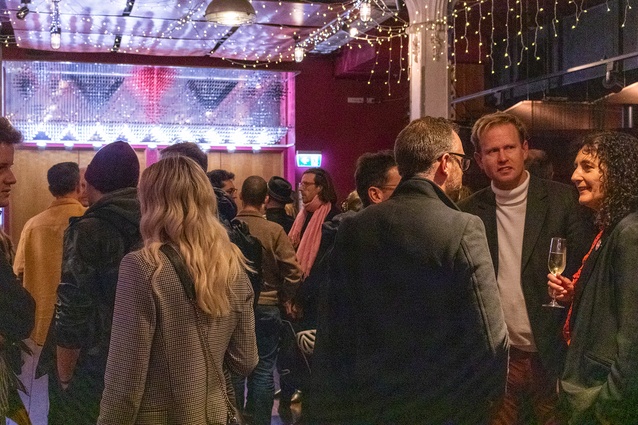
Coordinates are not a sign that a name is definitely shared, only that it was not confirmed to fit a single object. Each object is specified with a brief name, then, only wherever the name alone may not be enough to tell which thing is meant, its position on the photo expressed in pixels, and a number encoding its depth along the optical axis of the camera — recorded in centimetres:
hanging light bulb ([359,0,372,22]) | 715
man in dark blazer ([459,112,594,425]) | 306
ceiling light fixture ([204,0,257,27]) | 597
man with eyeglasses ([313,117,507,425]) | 217
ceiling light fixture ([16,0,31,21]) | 846
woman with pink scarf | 567
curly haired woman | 243
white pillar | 677
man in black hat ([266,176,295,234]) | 607
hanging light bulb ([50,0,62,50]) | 849
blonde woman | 228
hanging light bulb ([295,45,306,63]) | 968
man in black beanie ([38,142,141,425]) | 284
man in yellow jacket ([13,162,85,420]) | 467
